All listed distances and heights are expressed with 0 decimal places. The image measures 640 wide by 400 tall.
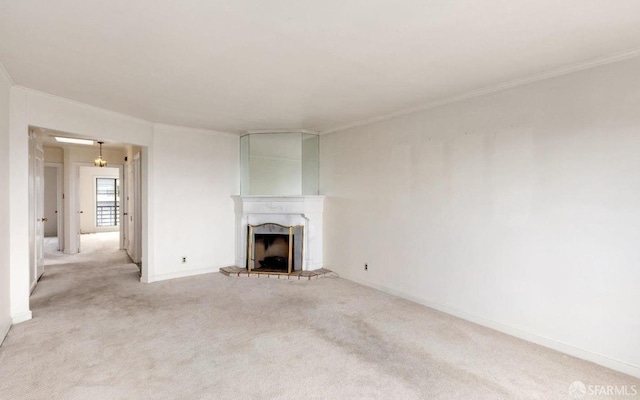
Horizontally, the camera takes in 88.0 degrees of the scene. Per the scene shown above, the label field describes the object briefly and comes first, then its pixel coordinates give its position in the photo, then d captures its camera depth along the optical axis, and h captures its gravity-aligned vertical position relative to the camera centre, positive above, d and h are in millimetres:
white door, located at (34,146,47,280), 4488 -179
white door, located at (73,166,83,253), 7164 -149
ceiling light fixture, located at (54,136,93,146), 6323 +1064
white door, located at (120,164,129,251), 7094 -281
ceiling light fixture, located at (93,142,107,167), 7220 +710
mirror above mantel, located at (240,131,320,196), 5391 +502
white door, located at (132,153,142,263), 5838 -348
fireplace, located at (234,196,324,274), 5246 -576
